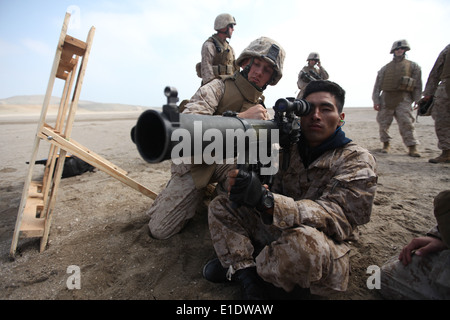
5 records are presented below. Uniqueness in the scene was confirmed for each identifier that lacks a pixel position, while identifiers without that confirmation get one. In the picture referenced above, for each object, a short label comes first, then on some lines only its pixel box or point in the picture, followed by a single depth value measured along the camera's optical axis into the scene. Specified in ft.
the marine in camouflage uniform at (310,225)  5.30
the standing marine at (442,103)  16.12
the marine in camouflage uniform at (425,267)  5.08
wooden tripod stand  7.41
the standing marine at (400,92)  20.03
